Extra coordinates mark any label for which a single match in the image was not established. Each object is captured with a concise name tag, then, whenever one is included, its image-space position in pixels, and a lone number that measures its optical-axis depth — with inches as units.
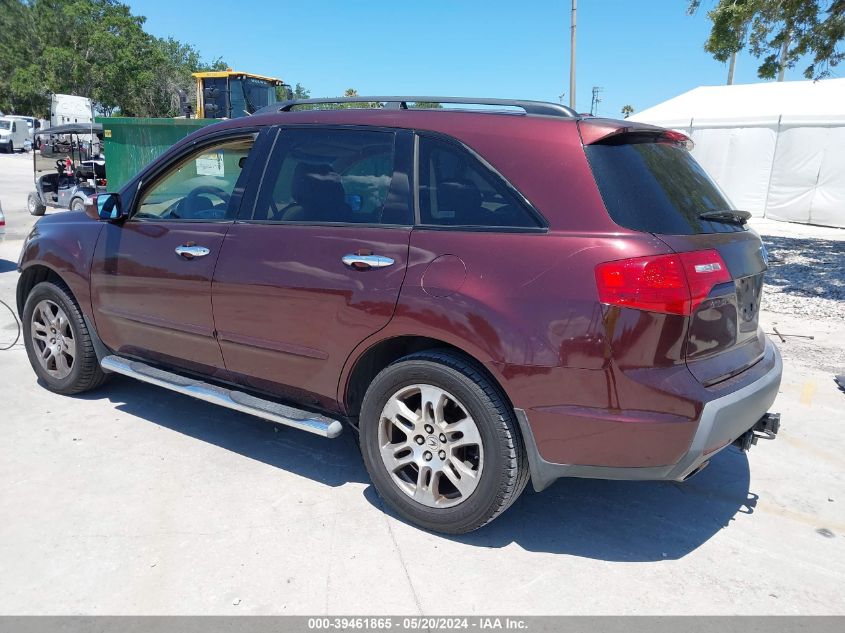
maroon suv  102.2
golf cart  580.4
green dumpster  536.4
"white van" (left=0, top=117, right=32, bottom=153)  1558.8
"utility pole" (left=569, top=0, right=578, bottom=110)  962.3
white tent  684.7
